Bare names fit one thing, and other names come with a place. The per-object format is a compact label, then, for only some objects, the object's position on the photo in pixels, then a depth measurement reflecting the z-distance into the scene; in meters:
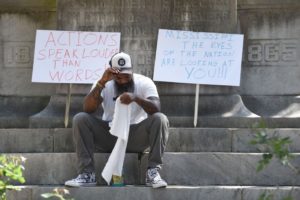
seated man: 12.82
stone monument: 16.12
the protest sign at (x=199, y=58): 15.59
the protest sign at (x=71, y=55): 15.82
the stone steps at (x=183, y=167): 12.62
